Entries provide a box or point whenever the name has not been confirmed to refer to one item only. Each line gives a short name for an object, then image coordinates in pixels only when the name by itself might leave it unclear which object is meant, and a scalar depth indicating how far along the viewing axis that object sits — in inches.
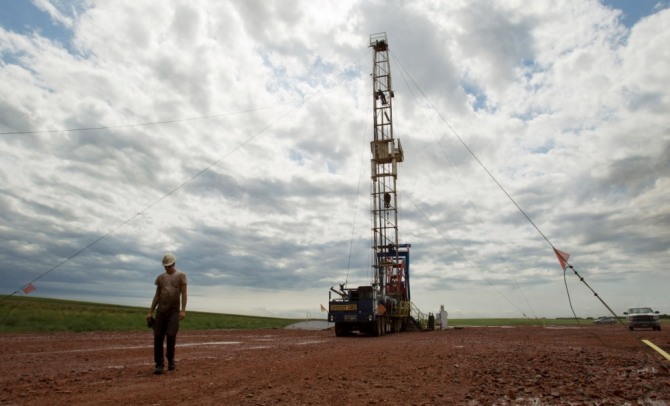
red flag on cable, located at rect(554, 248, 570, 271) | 381.1
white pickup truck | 1248.2
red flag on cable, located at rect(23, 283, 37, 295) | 533.0
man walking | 331.3
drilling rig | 977.5
